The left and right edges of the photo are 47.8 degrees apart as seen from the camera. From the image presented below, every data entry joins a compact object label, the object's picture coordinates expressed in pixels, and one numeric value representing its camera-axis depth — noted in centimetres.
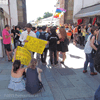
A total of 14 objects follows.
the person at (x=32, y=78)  294
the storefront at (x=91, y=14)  1135
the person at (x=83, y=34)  934
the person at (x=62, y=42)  482
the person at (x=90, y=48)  371
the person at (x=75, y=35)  1008
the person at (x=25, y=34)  442
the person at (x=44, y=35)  502
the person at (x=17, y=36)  748
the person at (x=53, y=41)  472
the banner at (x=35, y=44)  427
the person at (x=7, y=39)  531
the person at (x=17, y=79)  301
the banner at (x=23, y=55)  389
